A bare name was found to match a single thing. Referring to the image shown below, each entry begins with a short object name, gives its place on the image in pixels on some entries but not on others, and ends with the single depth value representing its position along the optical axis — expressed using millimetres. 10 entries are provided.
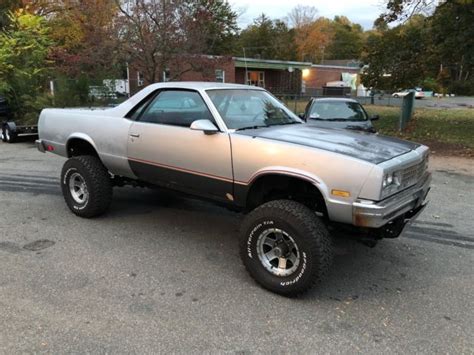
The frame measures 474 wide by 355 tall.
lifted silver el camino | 3588
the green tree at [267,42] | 68250
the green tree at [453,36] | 12570
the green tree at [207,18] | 13953
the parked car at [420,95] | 51391
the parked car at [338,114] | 9906
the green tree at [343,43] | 93456
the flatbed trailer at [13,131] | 12812
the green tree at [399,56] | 15578
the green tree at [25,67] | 15539
